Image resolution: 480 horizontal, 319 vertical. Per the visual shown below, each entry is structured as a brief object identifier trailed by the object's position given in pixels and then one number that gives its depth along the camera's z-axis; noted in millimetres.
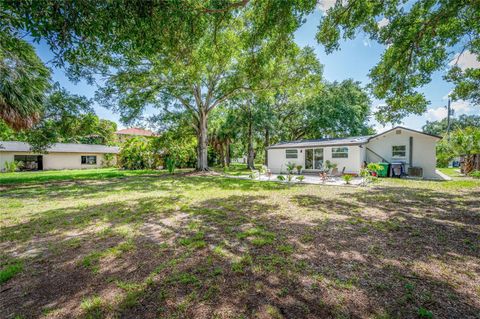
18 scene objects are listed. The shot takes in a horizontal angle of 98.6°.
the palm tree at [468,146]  15787
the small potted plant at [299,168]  17291
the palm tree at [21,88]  7812
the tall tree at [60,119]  12312
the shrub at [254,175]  14477
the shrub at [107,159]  29719
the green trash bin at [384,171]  15005
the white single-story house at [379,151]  14688
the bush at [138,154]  23625
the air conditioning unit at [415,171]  14539
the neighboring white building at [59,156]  23062
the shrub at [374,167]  13642
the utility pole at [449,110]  26961
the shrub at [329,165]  15496
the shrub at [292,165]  17934
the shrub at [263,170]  16141
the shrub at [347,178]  11484
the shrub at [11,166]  21859
